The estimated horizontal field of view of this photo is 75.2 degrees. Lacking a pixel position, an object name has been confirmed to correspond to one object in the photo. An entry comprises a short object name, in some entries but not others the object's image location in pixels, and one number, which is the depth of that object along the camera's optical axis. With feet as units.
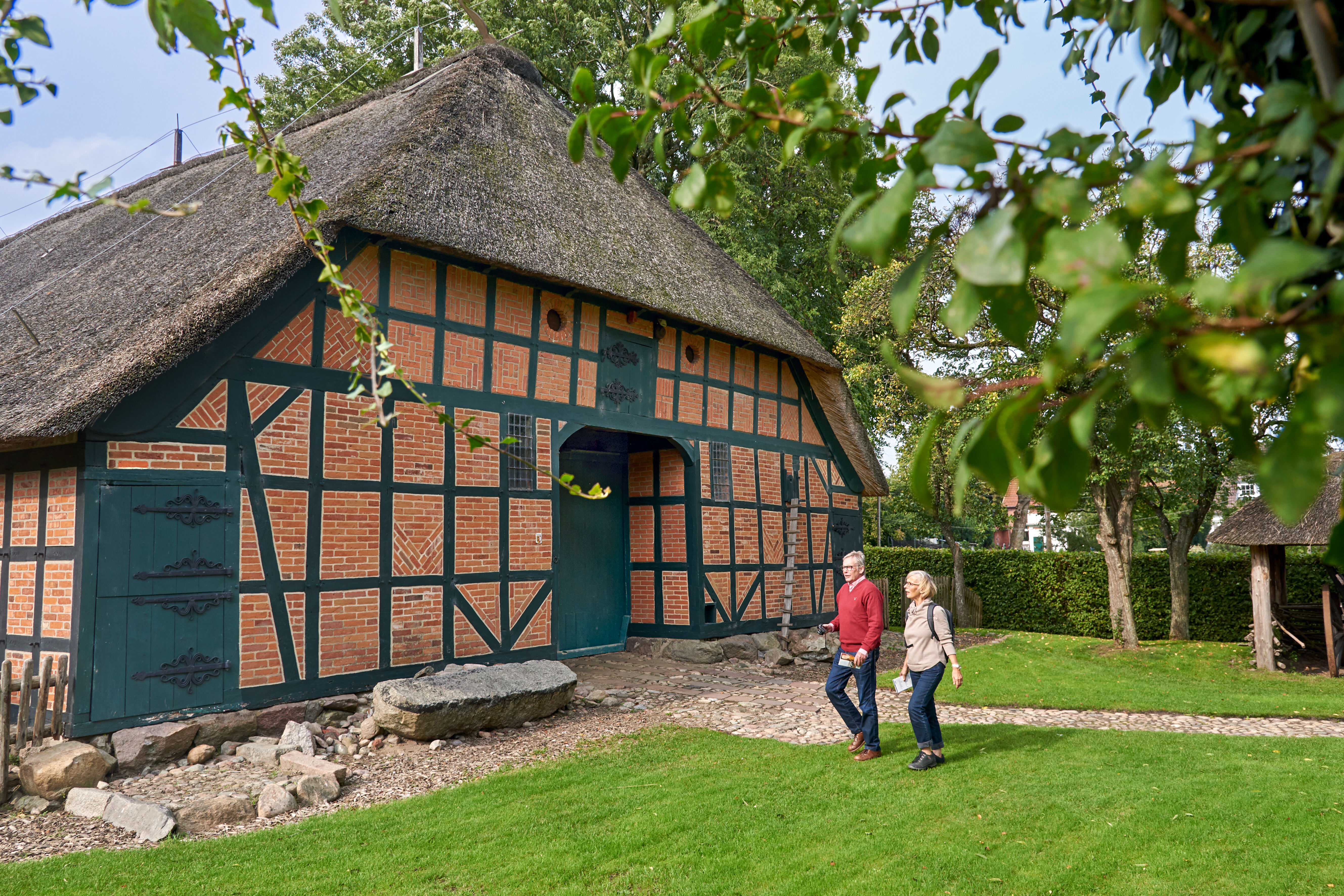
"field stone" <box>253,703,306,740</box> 22.61
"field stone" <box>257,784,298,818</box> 17.56
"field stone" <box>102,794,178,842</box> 16.28
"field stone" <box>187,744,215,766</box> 20.88
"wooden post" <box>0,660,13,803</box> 18.19
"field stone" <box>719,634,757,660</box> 37.60
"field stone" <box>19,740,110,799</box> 18.37
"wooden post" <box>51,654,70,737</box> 19.92
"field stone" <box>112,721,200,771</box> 19.97
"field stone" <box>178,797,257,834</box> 16.71
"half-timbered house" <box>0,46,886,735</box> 21.31
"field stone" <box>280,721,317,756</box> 21.49
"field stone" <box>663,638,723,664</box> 36.14
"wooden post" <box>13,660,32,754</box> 19.36
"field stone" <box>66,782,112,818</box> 17.70
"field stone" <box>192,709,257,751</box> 21.45
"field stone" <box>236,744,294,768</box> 20.86
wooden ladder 40.47
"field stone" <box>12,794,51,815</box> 17.90
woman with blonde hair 19.80
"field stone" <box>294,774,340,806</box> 18.24
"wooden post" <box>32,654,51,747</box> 19.48
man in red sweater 20.84
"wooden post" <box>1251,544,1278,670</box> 37.91
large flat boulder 22.25
